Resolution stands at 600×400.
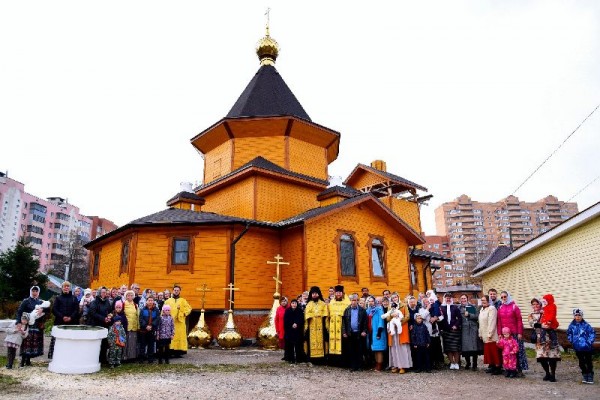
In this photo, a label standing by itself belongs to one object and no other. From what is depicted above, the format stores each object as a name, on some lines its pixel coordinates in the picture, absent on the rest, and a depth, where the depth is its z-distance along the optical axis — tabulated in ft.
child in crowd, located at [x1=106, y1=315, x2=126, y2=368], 31.91
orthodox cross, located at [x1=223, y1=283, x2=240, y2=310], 50.82
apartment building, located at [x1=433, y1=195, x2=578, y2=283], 355.56
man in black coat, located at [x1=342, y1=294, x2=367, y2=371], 33.35
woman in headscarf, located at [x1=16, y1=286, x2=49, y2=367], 30.76
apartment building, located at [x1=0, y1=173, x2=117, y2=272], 192.85
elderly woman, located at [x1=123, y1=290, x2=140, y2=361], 33.81
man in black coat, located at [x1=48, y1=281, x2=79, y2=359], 32.94
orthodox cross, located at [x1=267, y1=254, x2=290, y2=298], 50.41
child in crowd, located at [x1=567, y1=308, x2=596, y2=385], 27.12
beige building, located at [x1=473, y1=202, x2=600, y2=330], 43.88
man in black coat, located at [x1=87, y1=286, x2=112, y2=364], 32.32
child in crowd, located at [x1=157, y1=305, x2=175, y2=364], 34.63
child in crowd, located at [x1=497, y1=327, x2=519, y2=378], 29.63
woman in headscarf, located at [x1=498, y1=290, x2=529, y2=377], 30.27
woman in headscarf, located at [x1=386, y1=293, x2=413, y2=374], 32.01
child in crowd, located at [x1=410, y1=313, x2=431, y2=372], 31.99
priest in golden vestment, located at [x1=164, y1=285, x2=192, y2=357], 37.88
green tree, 93.34
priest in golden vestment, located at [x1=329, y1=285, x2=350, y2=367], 34.12
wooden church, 53.72
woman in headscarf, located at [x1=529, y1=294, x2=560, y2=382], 27.96
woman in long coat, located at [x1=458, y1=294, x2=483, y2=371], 33.01
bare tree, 193.57
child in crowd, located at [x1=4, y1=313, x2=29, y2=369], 29.91
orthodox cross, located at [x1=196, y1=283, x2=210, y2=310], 50.29
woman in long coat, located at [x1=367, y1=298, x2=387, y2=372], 33.22
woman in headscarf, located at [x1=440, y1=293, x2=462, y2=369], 33.22
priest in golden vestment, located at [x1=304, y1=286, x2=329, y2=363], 35.17
